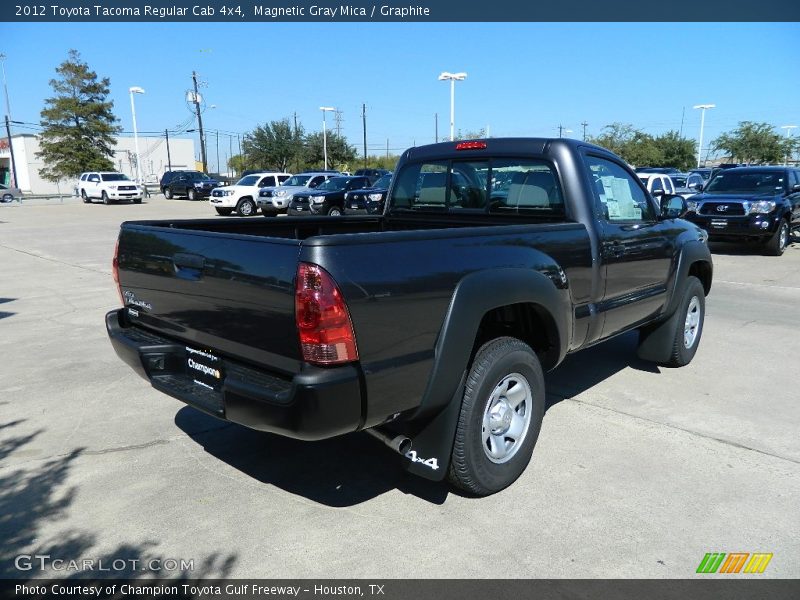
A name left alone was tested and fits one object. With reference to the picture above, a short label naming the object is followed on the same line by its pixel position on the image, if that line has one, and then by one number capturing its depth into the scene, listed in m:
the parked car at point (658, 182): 17.53
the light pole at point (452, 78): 34.54
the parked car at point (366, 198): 21.00
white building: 71.56
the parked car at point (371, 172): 38.64
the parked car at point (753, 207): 13.34
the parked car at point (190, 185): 38.12
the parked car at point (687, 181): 25.66
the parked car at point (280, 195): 26.56
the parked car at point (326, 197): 23.42
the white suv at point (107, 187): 37.84
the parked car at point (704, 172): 33.36
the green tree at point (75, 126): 52.91
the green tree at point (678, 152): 65.56
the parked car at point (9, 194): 40.98
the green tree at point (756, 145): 57.29
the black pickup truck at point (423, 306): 2.59
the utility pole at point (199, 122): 51.86
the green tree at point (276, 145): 69.62
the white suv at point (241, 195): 27.06
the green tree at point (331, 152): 72.38
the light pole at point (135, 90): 48.80
